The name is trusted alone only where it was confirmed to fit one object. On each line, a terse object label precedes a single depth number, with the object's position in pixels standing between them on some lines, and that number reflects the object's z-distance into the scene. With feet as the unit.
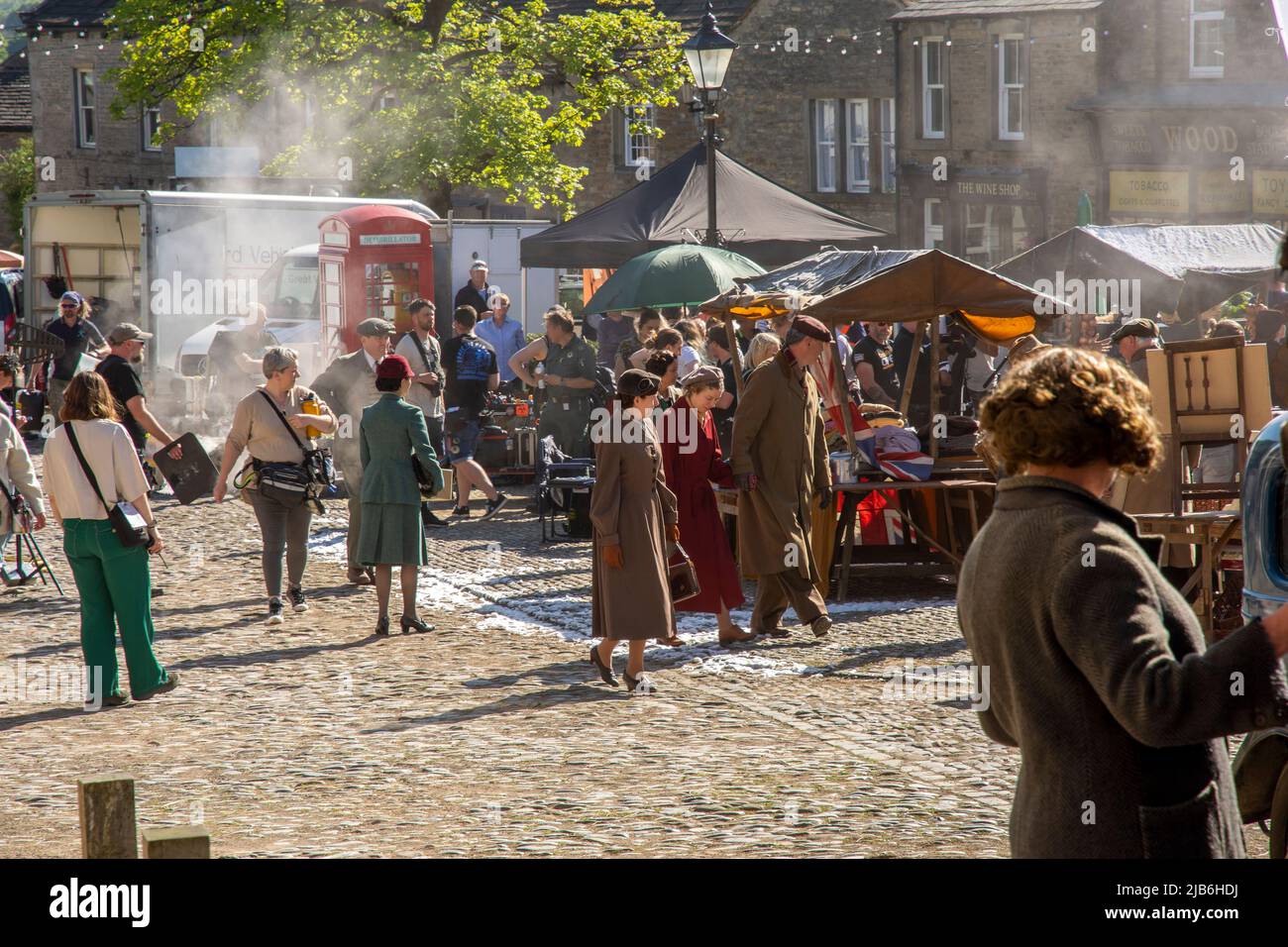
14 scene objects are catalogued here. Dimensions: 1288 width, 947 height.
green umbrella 56.44
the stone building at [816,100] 127.13
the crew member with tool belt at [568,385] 51.78
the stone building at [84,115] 154.71
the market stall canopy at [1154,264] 58.18
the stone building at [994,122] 108.37
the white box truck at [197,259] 76.79
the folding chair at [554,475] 49.57
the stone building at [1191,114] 101.19
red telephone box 72.84
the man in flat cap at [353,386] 42.65
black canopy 64.75
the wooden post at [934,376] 40.73
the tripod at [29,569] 43.06
